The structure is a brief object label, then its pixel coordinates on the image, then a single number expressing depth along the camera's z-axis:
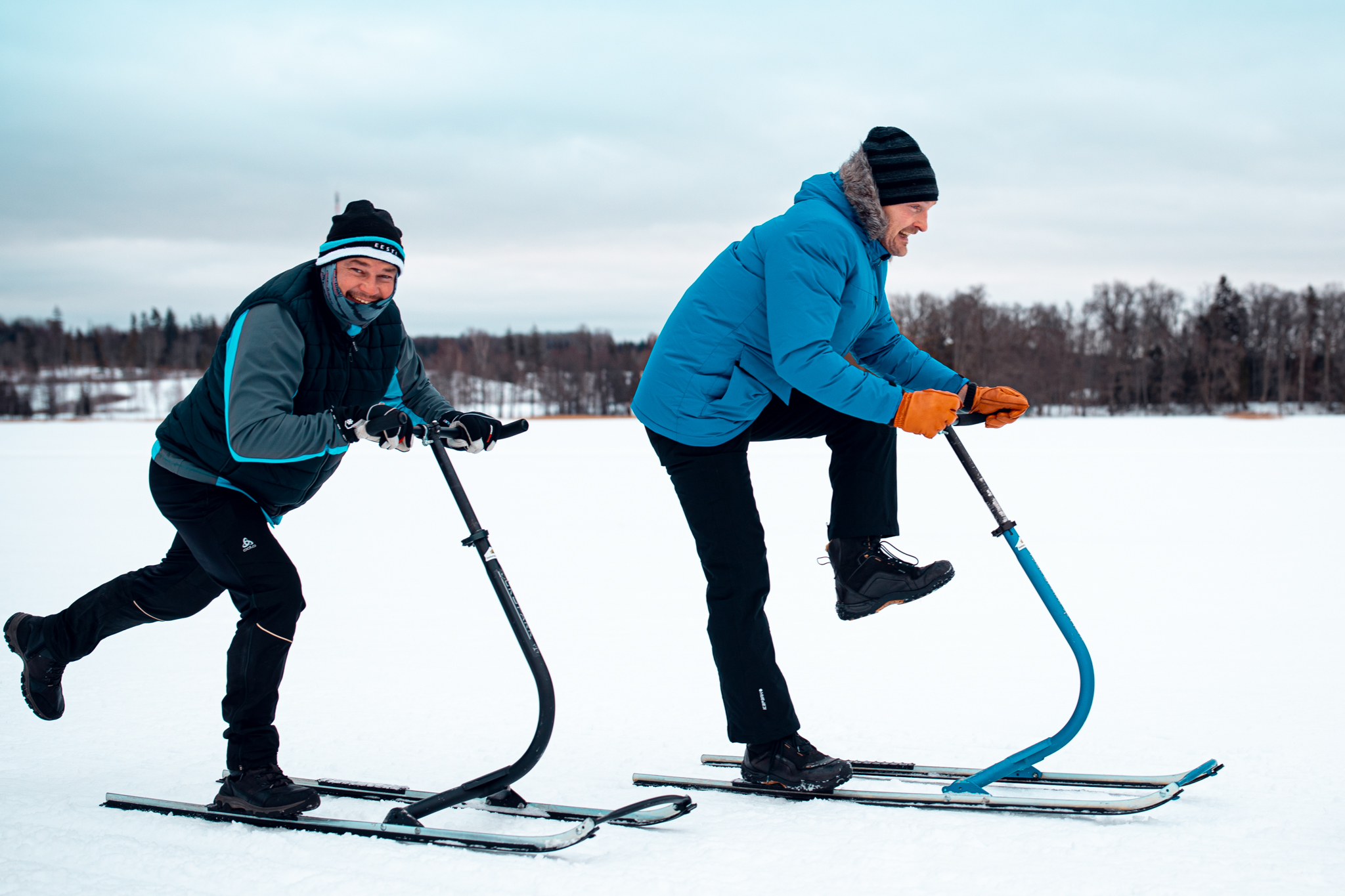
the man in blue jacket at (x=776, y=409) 2.61
